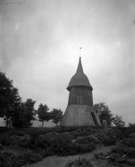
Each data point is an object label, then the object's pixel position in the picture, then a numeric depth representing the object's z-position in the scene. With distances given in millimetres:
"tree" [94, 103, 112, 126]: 64250
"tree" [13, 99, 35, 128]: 41438
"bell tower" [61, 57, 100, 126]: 41719
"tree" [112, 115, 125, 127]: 67588
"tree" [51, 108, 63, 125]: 56781
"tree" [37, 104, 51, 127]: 54625
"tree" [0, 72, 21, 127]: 35734
